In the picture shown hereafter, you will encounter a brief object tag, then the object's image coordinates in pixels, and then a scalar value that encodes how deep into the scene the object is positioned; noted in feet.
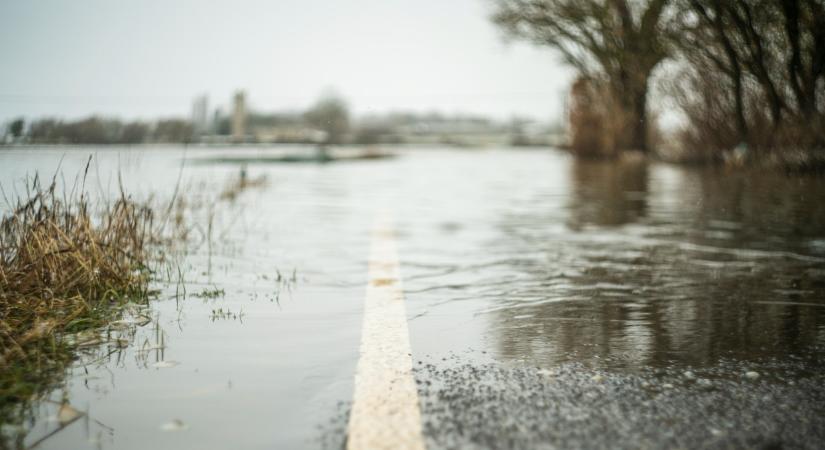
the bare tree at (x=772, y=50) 52.44
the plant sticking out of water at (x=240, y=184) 49.08
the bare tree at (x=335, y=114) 149.28
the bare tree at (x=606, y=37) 87.86
